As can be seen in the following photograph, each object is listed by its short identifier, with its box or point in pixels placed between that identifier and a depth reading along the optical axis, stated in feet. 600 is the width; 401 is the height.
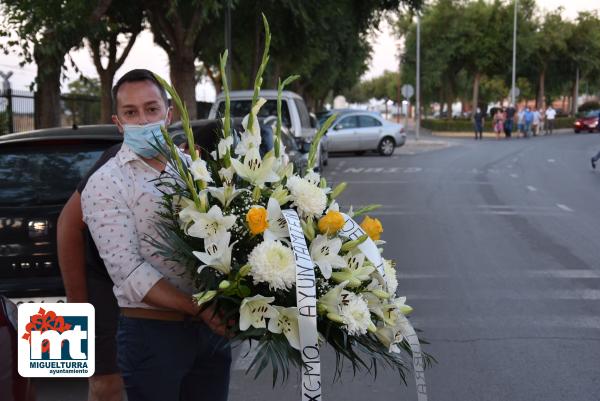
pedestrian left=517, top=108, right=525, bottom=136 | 155.02
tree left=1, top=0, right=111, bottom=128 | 44.11
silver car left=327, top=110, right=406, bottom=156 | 96.07
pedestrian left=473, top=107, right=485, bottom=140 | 151.33
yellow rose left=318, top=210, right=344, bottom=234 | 8.16
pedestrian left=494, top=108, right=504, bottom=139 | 150.76
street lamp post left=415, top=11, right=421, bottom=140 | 139.77
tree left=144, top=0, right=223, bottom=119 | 67.36
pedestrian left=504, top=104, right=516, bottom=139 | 150.00
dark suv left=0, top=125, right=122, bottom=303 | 16.87
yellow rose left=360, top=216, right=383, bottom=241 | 8.85
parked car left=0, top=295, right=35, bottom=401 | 9.16
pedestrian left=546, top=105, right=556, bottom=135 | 169.48
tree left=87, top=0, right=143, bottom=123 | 72.08
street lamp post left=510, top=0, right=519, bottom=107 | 178.40
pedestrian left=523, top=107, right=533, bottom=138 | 154.40
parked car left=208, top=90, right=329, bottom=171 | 50.77
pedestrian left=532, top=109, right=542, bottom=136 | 161.38
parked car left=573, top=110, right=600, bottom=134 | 175.56
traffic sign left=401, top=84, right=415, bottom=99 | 138.72
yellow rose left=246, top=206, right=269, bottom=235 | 7.81
